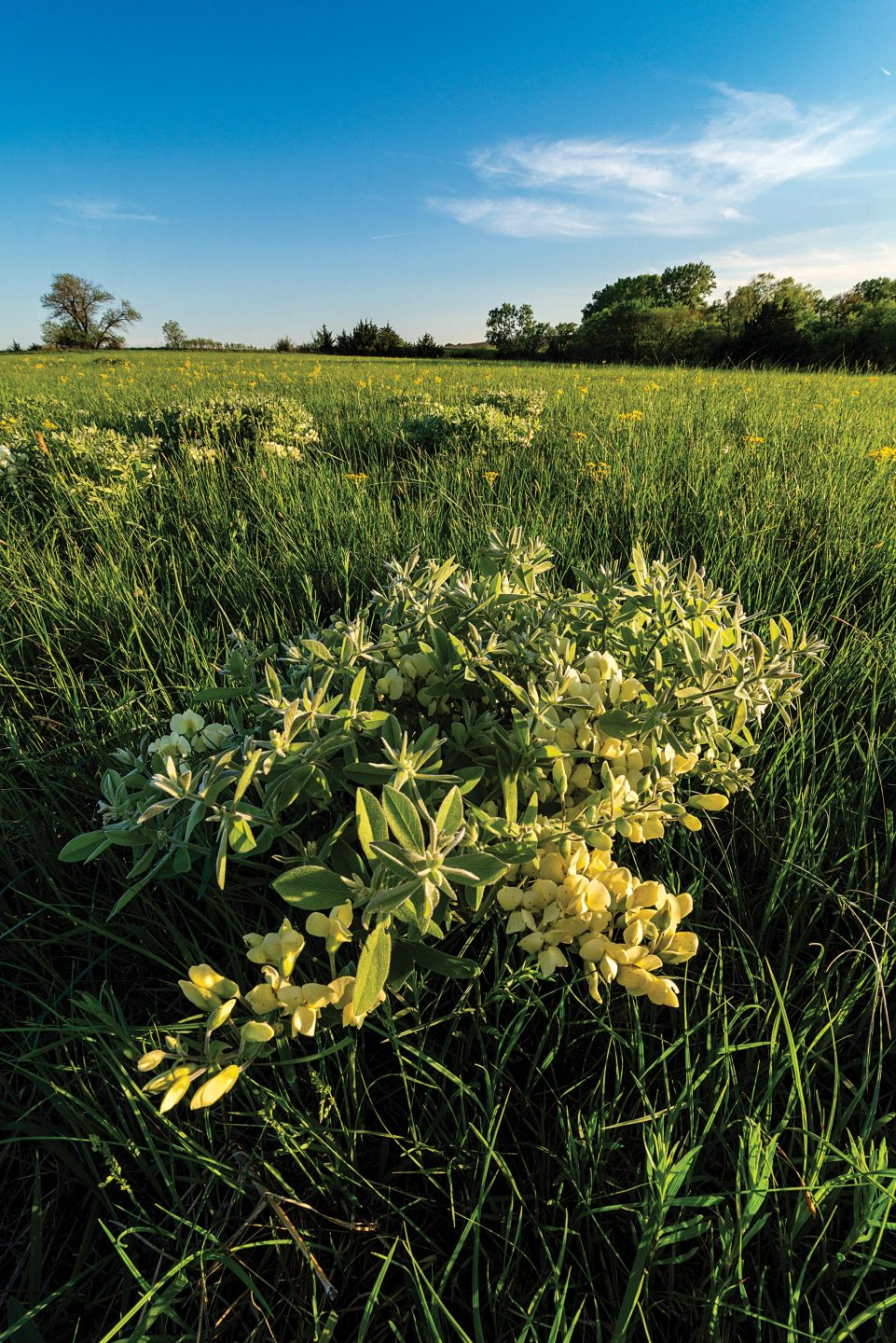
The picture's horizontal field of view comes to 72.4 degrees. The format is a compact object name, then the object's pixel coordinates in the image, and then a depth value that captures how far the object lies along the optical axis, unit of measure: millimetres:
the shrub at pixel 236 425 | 4109
